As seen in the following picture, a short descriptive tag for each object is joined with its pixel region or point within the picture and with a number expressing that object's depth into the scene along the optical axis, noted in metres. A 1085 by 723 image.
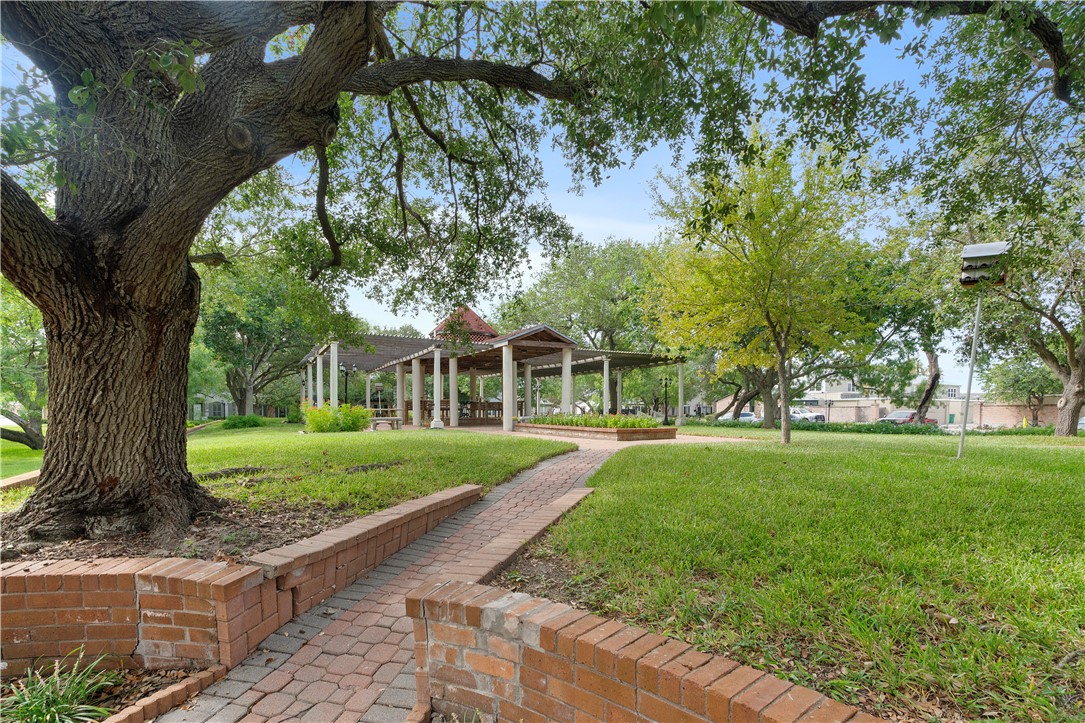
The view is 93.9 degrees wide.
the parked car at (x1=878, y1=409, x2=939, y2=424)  45.94
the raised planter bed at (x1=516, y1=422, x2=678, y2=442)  12.97
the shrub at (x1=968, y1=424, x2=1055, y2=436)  18.55
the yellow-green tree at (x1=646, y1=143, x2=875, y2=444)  9.34
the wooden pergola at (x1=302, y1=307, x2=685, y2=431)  16.33
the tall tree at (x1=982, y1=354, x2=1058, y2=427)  29.81
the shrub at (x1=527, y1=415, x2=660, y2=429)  13.55
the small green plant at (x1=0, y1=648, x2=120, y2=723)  2.31
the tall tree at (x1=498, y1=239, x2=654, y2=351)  25.56
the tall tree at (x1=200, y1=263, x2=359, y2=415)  7.84
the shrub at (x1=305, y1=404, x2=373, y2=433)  14.80
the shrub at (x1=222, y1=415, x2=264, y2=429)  21.72
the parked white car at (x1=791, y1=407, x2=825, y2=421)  46.32
